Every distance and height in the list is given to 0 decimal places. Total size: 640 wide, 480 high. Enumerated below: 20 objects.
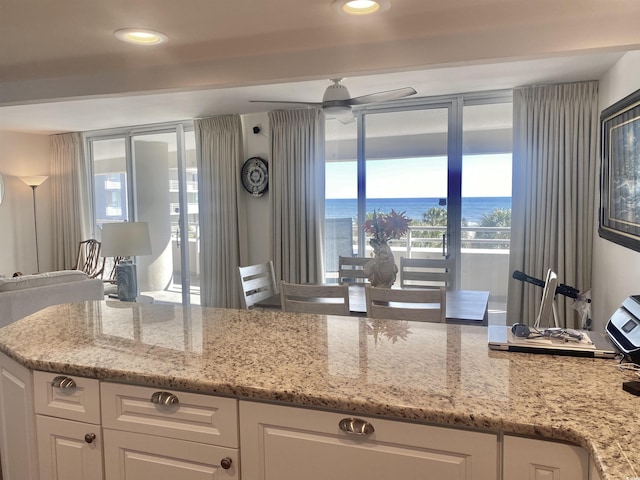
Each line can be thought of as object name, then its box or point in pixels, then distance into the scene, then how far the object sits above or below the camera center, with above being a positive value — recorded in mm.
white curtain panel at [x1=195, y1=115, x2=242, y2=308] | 5543 +80
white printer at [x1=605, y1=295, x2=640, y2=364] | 1519 -414
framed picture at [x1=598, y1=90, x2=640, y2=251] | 2691 +208
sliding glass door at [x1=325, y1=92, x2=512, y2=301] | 4586 +306
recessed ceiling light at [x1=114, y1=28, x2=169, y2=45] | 2168 +808
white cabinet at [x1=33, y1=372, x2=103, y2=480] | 1586 -702
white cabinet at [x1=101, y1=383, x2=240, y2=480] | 1424 -670
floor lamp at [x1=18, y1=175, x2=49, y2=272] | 6695 +430
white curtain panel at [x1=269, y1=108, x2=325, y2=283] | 5129 +209
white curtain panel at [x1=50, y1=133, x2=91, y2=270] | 6965 +268
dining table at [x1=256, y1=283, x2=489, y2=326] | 2773 -605
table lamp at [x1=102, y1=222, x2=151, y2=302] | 3883 -273
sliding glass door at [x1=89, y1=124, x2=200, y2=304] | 6172 +220
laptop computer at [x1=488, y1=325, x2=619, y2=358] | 1574 -456
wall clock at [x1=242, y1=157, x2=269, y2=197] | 5469 +404
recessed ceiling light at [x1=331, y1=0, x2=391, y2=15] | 1872 +797
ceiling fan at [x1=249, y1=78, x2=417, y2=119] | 3344 +770
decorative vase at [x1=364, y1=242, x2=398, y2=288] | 3293 -389
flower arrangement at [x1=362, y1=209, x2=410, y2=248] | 3238 -113
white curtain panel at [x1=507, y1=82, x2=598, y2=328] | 4070 +190
